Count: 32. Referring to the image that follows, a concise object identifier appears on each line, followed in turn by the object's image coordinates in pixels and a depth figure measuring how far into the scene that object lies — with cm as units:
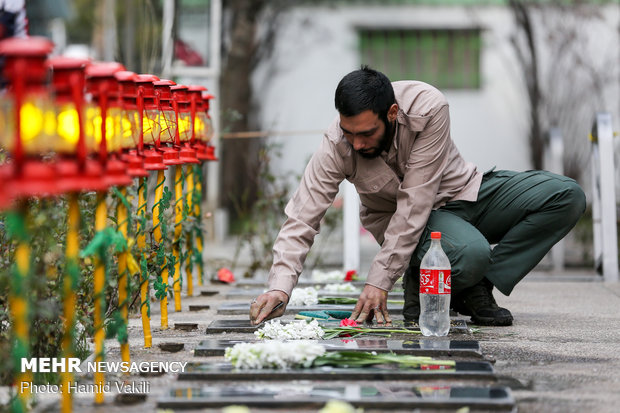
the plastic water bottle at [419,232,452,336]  810
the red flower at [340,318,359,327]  835
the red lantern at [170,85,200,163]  926
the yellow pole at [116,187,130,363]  669
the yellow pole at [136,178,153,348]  798
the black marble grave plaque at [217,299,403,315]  981
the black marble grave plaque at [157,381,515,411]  582
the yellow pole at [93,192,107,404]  609
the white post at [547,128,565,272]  1562
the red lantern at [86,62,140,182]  605
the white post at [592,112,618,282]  1358
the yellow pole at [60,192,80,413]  559
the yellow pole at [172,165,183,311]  968
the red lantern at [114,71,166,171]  664
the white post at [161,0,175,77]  1972
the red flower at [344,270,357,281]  1255
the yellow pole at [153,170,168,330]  842
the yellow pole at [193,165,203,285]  1202
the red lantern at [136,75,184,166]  786
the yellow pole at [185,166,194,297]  1146
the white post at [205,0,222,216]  2140
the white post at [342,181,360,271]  1402
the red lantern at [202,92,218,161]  1118
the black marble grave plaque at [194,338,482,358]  736
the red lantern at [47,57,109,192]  544
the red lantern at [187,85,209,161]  1028
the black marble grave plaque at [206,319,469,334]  849
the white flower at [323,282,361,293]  1142
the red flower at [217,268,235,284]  1304
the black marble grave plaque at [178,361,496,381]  655
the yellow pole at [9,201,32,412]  506
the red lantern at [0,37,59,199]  500
